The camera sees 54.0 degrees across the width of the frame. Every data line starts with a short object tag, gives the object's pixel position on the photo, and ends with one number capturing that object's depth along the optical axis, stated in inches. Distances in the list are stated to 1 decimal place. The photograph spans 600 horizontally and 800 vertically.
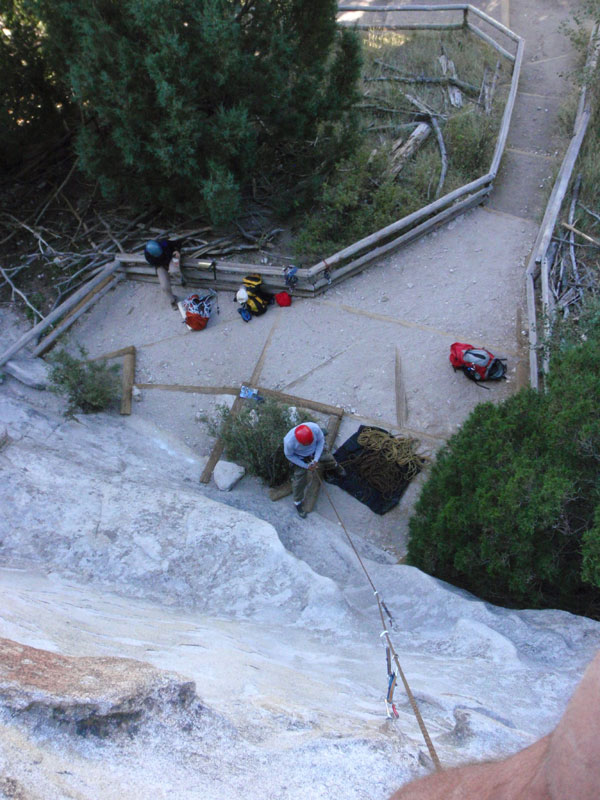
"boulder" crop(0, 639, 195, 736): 91.0
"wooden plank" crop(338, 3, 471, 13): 544.7
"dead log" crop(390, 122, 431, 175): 431.8
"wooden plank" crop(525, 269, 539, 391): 306.7
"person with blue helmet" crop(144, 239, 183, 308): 377.4
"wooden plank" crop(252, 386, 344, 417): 317.7
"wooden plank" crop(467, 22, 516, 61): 509.4
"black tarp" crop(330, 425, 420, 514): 283.3
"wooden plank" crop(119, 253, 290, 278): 378.3
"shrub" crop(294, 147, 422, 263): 386.6
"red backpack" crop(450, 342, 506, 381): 311.6
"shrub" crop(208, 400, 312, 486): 284.4
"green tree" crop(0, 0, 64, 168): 388.2
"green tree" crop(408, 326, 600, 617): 189.3
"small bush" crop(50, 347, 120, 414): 313.1
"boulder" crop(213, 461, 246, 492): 285.6
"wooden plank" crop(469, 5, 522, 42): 511.0
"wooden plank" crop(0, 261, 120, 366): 350.3
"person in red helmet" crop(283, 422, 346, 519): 255.8
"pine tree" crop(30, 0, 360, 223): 331.9
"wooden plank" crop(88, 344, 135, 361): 363.3
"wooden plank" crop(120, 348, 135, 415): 335.0
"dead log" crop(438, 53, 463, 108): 485.3
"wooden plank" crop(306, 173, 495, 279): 370.6
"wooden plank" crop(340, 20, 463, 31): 546.0
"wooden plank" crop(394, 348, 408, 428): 313.6
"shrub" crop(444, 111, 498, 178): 429.7
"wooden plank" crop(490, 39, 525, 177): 421.5
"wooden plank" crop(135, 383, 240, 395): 337.1
